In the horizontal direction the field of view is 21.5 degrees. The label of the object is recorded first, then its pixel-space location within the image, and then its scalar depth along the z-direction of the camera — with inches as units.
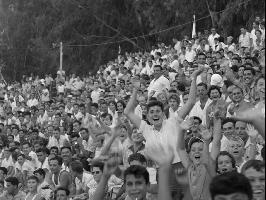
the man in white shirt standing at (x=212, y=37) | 745.0
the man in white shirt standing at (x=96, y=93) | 732.7
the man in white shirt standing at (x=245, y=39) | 690.2
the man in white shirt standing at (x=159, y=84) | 525.8
